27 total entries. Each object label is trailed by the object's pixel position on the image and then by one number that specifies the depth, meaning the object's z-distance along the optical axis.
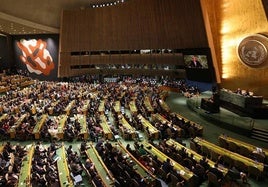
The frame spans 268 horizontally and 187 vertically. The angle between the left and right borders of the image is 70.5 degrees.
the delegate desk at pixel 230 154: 6.34
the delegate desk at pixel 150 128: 9.38
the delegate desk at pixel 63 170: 6.09
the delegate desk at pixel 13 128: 9.91
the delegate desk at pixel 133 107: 12.26
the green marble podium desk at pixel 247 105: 10.20
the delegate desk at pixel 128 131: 9.46
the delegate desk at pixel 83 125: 9.58
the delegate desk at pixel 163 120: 9.41
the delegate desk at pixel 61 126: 9.66
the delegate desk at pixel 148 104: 12.47
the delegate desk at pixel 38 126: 9.84
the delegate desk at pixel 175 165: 6.01
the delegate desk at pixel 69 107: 12.68
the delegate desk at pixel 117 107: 12.19
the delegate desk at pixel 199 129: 9.51
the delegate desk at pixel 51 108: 12.91
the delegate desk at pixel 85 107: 12.42
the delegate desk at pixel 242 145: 7.05
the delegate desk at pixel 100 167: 6.22
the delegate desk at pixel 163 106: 12.35
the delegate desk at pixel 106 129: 9.49
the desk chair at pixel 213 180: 5.83
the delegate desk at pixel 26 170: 6.09
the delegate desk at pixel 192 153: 6.21
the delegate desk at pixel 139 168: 6.07
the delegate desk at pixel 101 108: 12.31
